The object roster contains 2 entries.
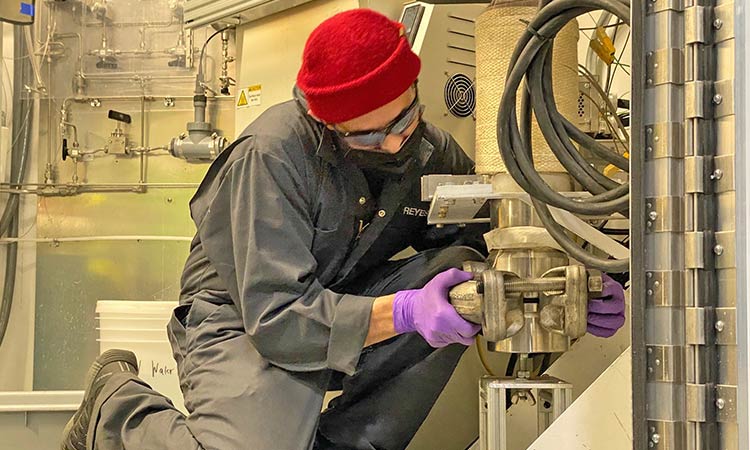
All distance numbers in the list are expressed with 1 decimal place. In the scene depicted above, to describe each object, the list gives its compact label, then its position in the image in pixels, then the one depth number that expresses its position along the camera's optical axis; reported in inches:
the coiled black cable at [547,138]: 35.0
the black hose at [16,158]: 117.0
